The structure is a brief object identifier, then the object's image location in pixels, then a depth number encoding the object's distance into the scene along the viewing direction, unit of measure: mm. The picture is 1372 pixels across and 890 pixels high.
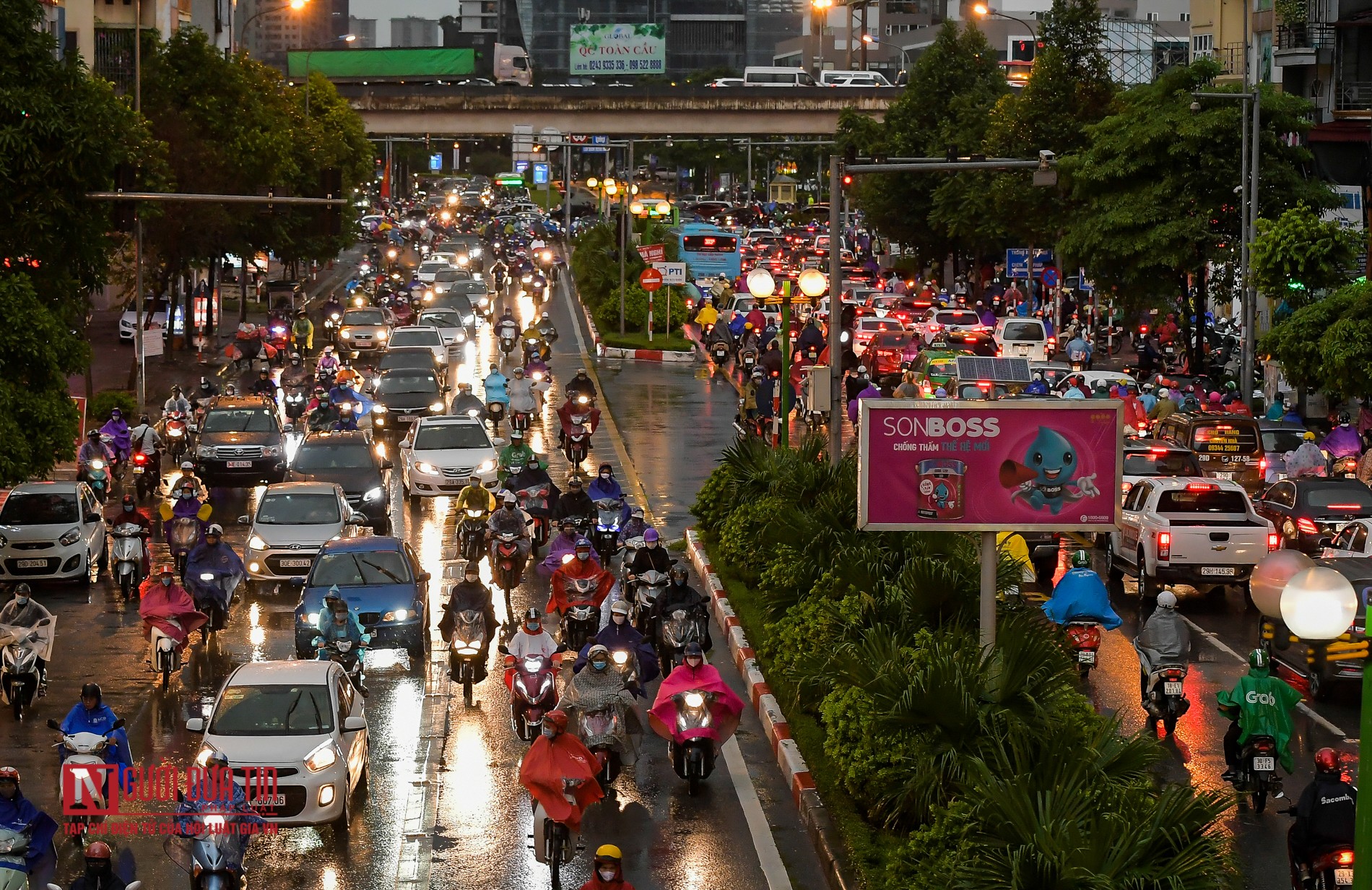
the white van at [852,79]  110562
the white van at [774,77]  124312
